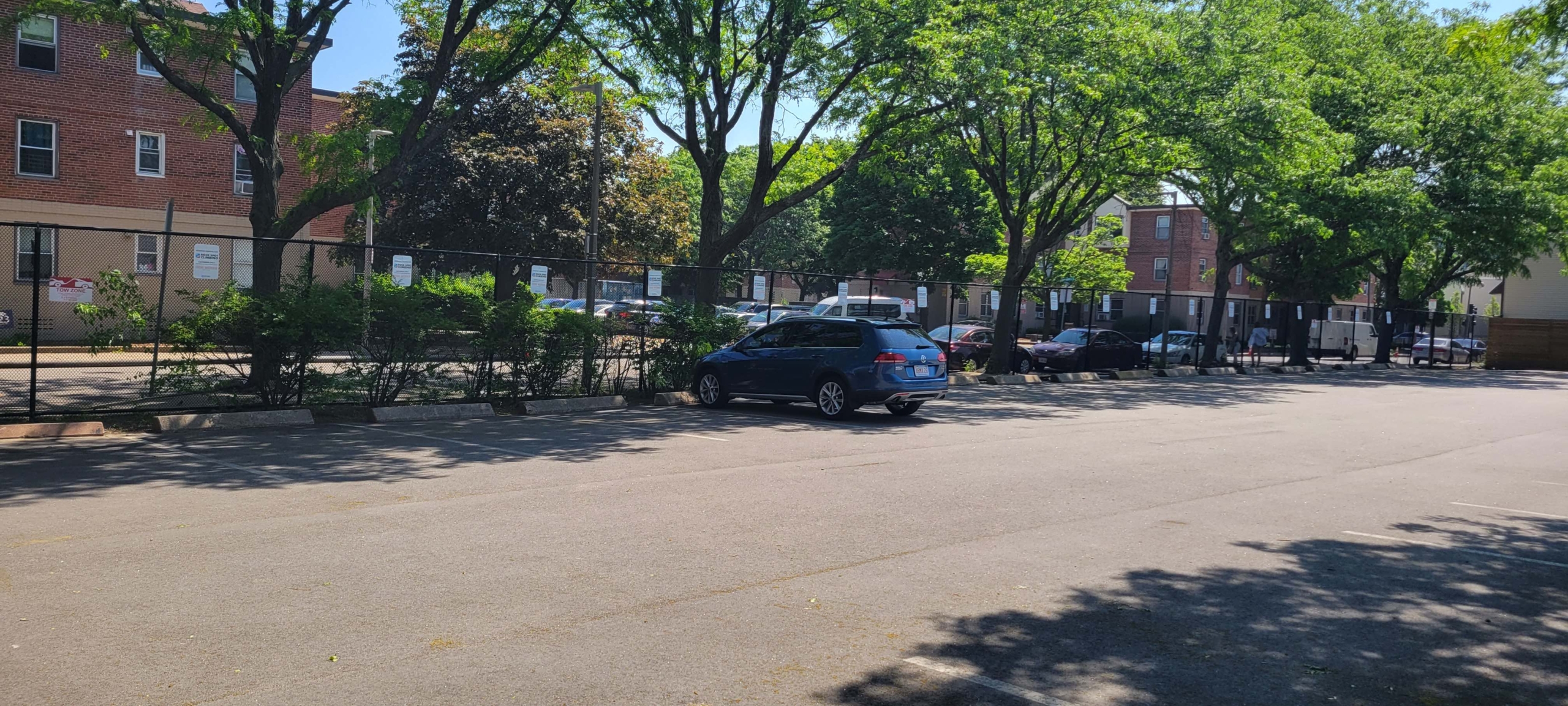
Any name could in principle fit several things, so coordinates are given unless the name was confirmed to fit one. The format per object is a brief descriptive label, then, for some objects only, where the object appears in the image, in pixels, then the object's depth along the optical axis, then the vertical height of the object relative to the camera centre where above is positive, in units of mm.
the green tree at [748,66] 20672 +5002
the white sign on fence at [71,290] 12844 -6
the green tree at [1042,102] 22719 +5089
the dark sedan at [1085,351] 31891 -520
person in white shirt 40062 +55
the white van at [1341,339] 55666 +326
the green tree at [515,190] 37375 +3970
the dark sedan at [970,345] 31594 -484
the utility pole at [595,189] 22797 +2585
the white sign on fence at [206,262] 13953 +406
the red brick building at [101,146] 28781 +3900
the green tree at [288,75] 15438 +3404
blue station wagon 16766 -683
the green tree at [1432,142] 36125 +6991
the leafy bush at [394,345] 15461 -576
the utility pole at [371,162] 17562 +2317
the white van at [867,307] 35844 +525
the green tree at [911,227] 56344 +5002
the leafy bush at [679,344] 19344 -491
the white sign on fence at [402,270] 15930 +475
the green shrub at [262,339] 14062 -529
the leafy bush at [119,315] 13398 -297
